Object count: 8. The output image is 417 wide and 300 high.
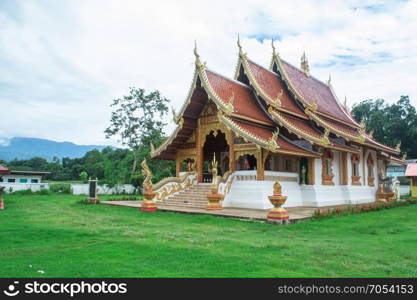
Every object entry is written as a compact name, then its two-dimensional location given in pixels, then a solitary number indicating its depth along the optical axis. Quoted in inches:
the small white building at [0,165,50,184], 1336.7
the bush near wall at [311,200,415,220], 430.3
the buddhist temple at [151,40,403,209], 547.5
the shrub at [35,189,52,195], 981.7
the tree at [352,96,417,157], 1571.1
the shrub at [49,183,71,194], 1064.3
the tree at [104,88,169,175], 1235.2
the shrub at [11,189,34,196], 964.4
